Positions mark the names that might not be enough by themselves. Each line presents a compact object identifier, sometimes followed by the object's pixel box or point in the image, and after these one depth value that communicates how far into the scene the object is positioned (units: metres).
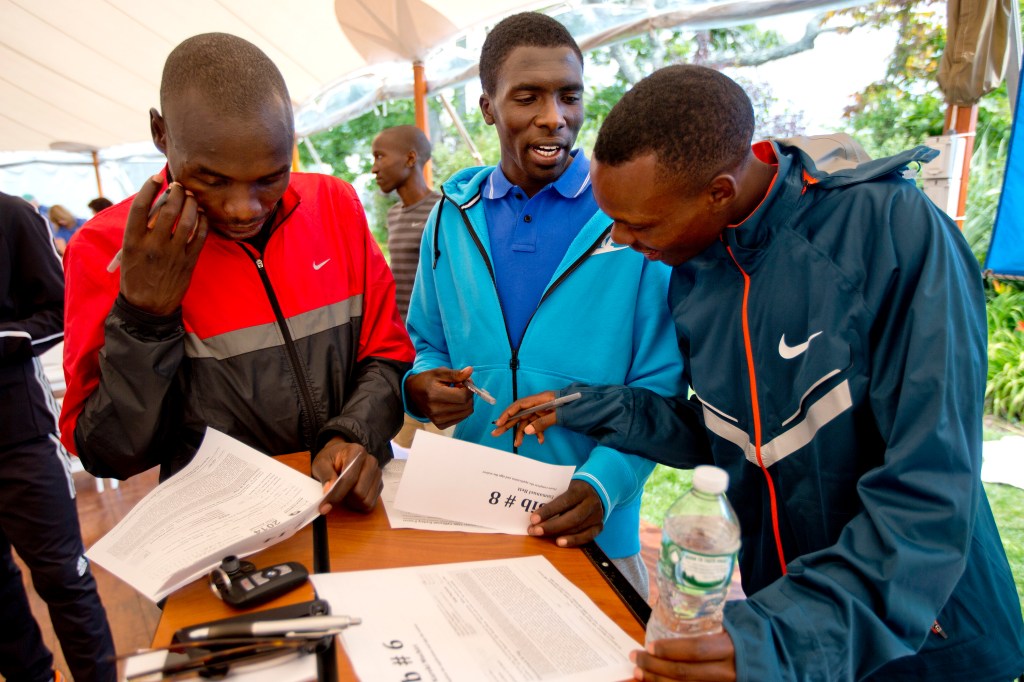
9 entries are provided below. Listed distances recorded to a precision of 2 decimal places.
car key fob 0.84
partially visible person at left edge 2.01
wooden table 0.84
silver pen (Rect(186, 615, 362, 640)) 0.70
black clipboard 0.84
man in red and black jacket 1.08
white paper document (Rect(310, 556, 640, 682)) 0.72
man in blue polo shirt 1.33
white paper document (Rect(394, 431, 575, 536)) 1.08
